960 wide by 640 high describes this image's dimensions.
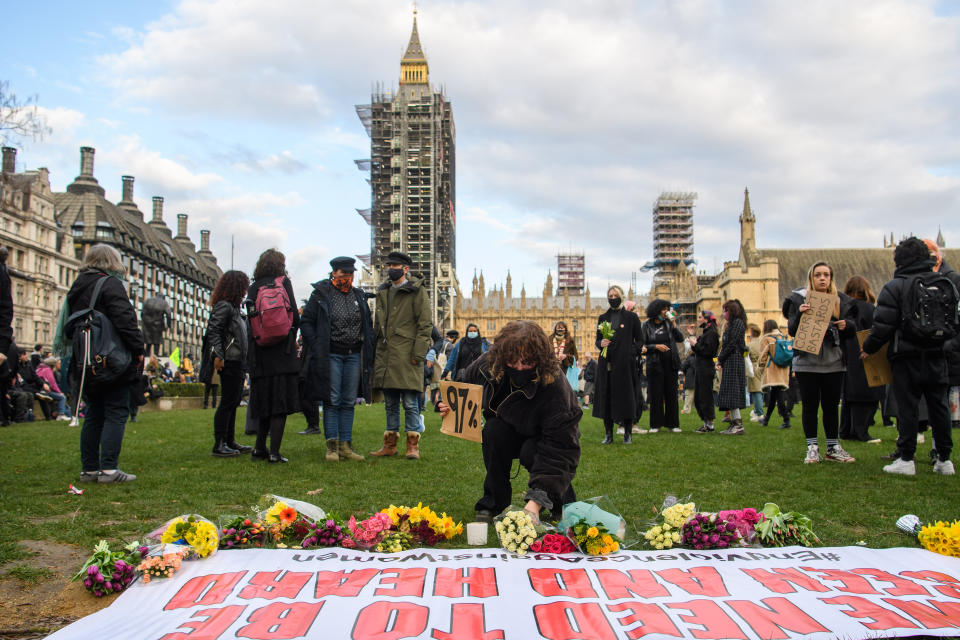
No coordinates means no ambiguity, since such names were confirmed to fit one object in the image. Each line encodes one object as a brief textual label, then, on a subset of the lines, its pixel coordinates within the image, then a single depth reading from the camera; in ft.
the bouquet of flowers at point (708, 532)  12.50
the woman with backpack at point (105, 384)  19.19
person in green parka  25.30
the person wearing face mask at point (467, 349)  40.83
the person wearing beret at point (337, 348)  23.63
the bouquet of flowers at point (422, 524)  13.05
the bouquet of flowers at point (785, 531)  12.73
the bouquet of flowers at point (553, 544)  12.03
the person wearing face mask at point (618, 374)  30.50
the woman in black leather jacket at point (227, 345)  25.31
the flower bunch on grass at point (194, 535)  11.59
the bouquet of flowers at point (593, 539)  11.93
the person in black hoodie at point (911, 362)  20.40
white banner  8.95
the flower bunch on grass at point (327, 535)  12.55
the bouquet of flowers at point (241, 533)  12.37
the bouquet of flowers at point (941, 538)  12.14
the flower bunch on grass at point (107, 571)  10.47
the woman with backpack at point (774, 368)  34.91
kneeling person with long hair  13.46
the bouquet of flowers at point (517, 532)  11.98
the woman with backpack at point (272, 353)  22.81
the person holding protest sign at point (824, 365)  22.66
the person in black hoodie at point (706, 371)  36.35
